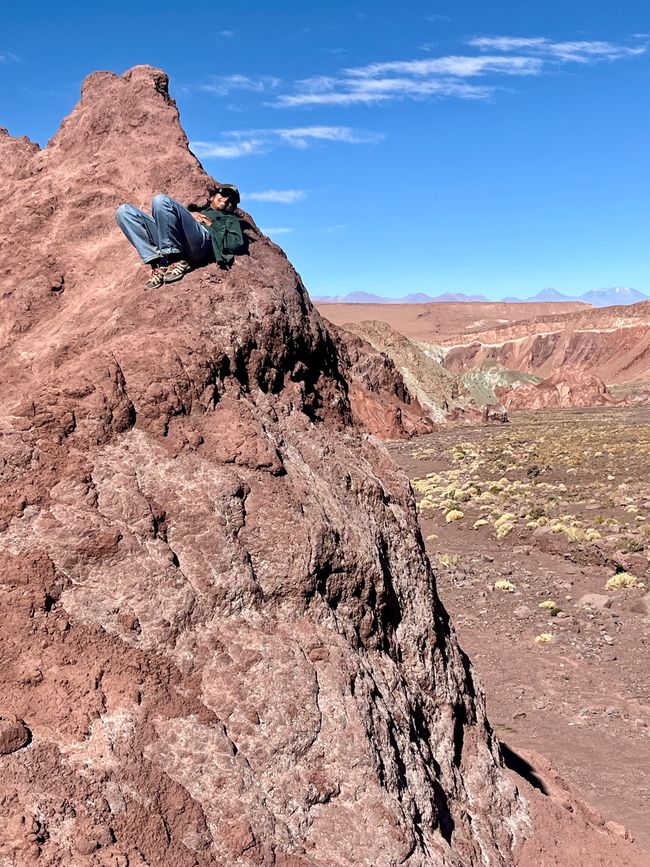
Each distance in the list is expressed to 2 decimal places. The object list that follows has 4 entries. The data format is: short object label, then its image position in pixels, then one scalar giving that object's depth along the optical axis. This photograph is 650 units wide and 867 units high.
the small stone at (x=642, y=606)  11.38
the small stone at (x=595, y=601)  11.74
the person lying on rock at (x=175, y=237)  4.59
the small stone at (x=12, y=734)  2.92
